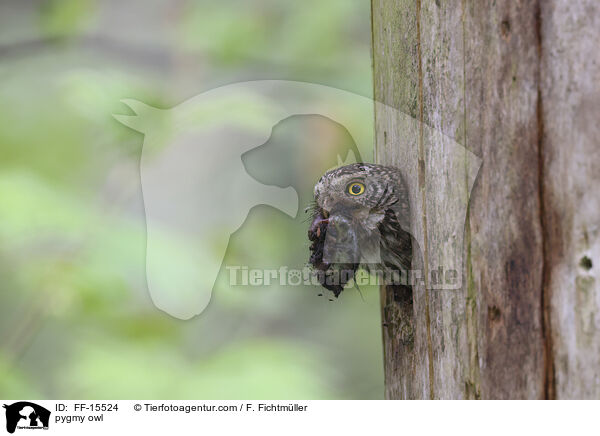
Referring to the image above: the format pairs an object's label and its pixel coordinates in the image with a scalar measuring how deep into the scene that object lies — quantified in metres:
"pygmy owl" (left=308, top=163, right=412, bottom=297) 3.70
